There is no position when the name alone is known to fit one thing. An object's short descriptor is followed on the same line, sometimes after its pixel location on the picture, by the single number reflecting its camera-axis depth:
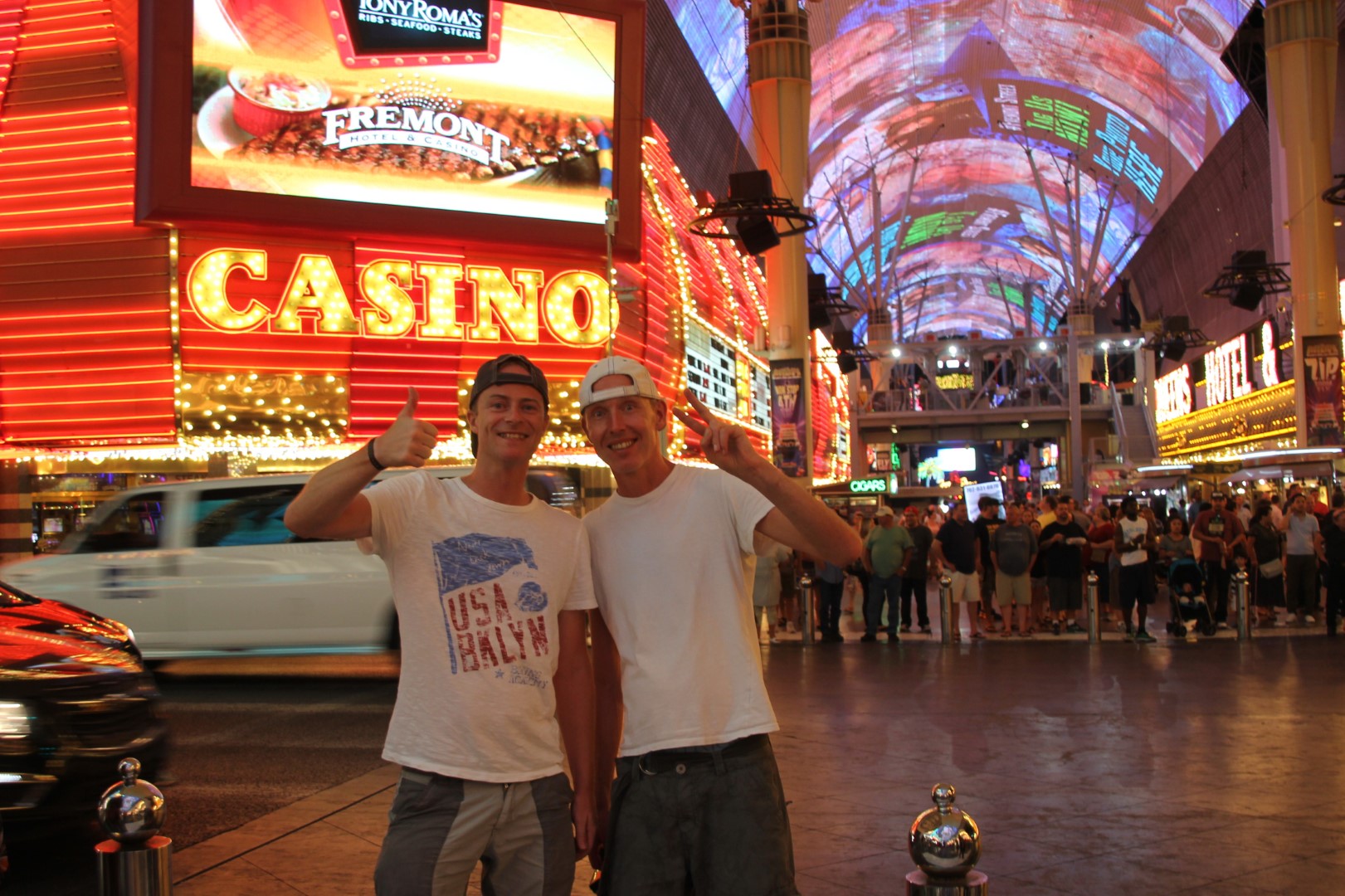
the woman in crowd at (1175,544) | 16.64
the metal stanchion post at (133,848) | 3.52
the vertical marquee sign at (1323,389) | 28.56
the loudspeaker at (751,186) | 21.27
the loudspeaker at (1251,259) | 31.62
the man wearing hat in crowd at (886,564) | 16.39
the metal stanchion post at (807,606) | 16.69
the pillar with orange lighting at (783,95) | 29.16
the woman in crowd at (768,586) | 14.70
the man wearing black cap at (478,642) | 3.16
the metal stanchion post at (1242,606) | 16.14
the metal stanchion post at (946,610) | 16.23
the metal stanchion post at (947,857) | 3.23
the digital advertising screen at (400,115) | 17.42
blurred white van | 11.81
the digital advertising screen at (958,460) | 71.12
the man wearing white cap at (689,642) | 3.26
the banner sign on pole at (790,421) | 28.70
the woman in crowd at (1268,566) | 17.53
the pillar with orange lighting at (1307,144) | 29.38
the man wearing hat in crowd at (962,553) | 17.05
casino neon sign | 17.73
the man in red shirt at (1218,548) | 17.30
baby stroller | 16.52
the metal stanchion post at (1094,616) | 16.02
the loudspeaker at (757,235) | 22.25
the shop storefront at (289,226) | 17.30
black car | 5.76
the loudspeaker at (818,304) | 35.78
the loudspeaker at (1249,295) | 31.97
